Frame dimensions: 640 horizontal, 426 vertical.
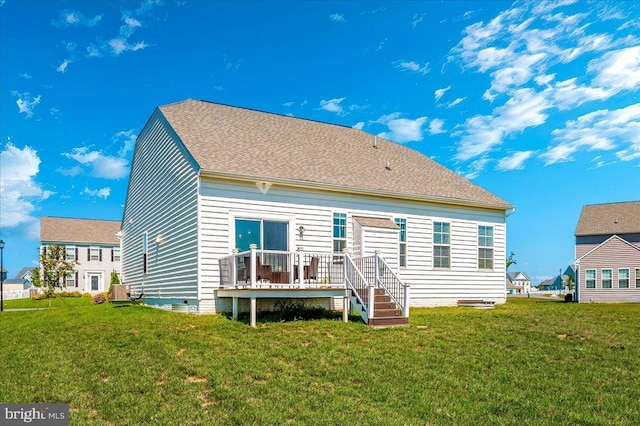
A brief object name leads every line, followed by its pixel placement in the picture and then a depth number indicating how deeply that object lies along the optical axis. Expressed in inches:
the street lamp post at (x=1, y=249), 1049.3
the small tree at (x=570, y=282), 2215.8
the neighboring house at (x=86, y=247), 1756.9
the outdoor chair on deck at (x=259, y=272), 498.9
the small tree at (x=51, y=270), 1159.0
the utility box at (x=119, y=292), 829.7
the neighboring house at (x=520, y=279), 4823.1
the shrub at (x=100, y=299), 889.9
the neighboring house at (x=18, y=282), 2860.0
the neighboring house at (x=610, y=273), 1269.7
